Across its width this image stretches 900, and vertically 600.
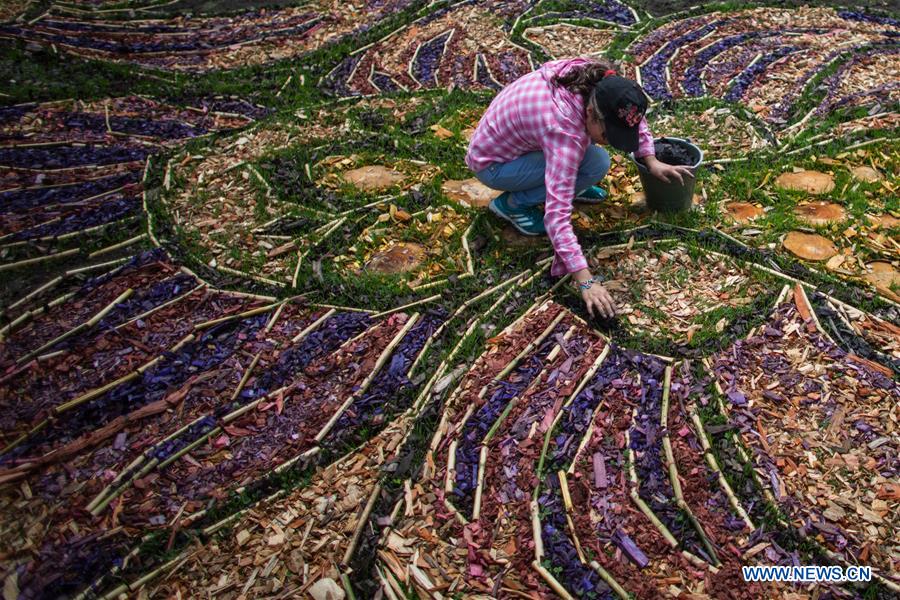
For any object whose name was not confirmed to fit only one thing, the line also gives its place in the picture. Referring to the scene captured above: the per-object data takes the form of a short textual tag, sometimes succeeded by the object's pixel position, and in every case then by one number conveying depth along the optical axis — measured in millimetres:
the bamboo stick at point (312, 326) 3524
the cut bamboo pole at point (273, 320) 3584
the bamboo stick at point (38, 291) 3689
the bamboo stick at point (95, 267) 3879
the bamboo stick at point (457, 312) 3367
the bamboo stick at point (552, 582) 2404
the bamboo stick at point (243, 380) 3242
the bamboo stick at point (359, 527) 2591
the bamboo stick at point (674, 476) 2510
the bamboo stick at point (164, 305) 3615
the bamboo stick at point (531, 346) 3231
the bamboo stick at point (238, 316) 3575
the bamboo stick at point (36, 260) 3926
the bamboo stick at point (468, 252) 3857
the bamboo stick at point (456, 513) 2672
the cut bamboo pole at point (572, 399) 2828
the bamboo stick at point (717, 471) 2602
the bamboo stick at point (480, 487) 2693
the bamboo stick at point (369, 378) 3064
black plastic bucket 3875
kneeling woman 3113
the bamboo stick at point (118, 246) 4062
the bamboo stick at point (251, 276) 3857
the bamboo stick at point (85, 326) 3416
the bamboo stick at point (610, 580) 2395
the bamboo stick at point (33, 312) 3549
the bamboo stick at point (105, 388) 3139
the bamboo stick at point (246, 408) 3131
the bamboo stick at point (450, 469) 2791
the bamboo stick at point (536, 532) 2529
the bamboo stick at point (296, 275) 3842
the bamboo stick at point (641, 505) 2547
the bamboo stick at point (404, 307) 3623
